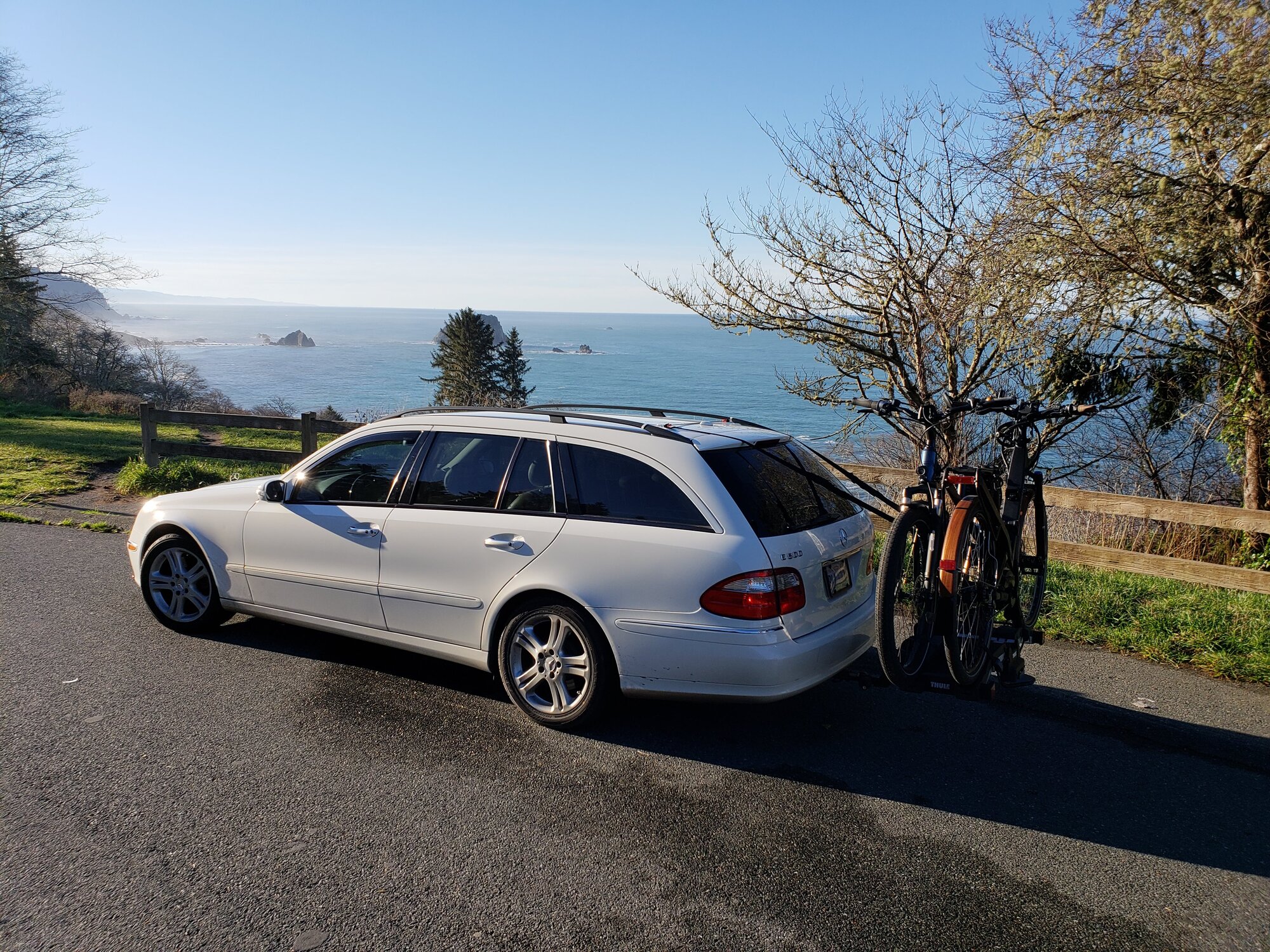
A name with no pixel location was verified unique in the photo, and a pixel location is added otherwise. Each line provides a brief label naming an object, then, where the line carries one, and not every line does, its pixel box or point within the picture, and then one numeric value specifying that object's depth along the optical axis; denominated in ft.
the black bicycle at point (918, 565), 13.34
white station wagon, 13.51
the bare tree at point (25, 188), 109.29
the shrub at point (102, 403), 87.76
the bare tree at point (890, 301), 44.04
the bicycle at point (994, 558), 13.78
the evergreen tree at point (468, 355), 286.25
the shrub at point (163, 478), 38.40
